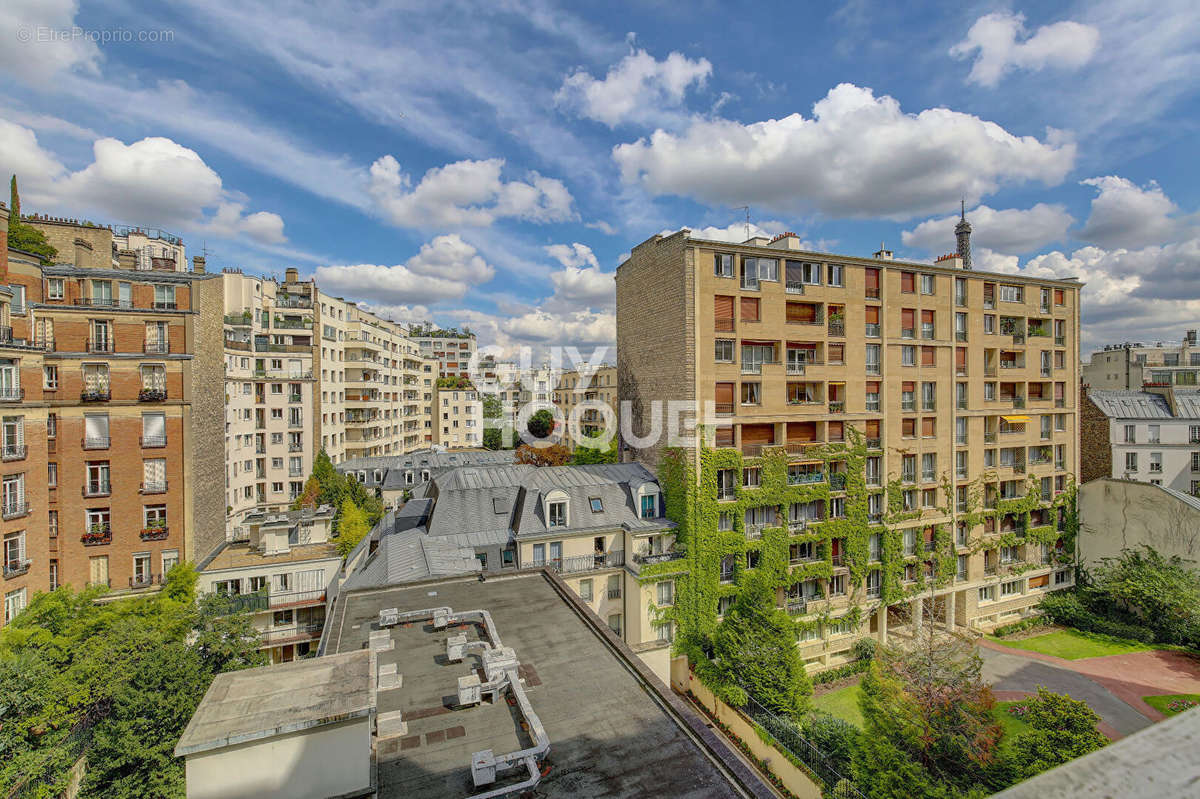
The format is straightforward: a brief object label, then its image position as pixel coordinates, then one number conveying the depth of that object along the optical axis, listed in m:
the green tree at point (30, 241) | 27.92
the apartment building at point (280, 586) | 27.17
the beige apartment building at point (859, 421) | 28.75
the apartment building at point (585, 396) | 84.12
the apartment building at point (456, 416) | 88.56
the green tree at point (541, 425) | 88.62
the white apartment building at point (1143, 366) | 57.01
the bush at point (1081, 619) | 33.88
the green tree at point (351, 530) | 30.89
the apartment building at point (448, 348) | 128.62
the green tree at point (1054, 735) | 17.92
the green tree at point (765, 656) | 24.19
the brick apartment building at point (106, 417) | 24.77
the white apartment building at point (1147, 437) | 43.09
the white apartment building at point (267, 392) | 45.00
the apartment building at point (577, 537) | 27.25
